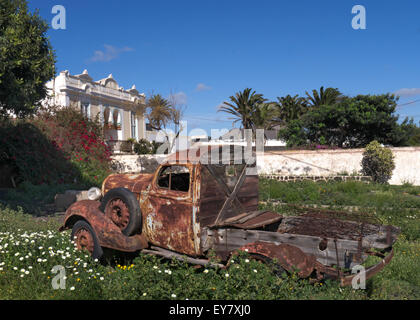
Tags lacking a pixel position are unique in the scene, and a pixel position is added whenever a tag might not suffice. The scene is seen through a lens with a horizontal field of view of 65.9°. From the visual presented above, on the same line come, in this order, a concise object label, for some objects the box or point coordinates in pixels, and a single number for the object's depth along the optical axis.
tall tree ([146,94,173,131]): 37.53
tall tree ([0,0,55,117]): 8.43
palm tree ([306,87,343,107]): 36.06
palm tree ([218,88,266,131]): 39.03
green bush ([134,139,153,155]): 27.80
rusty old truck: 4.07
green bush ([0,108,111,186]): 14.41
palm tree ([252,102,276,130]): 38.50
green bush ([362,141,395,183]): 17.59
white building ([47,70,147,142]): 24.62
